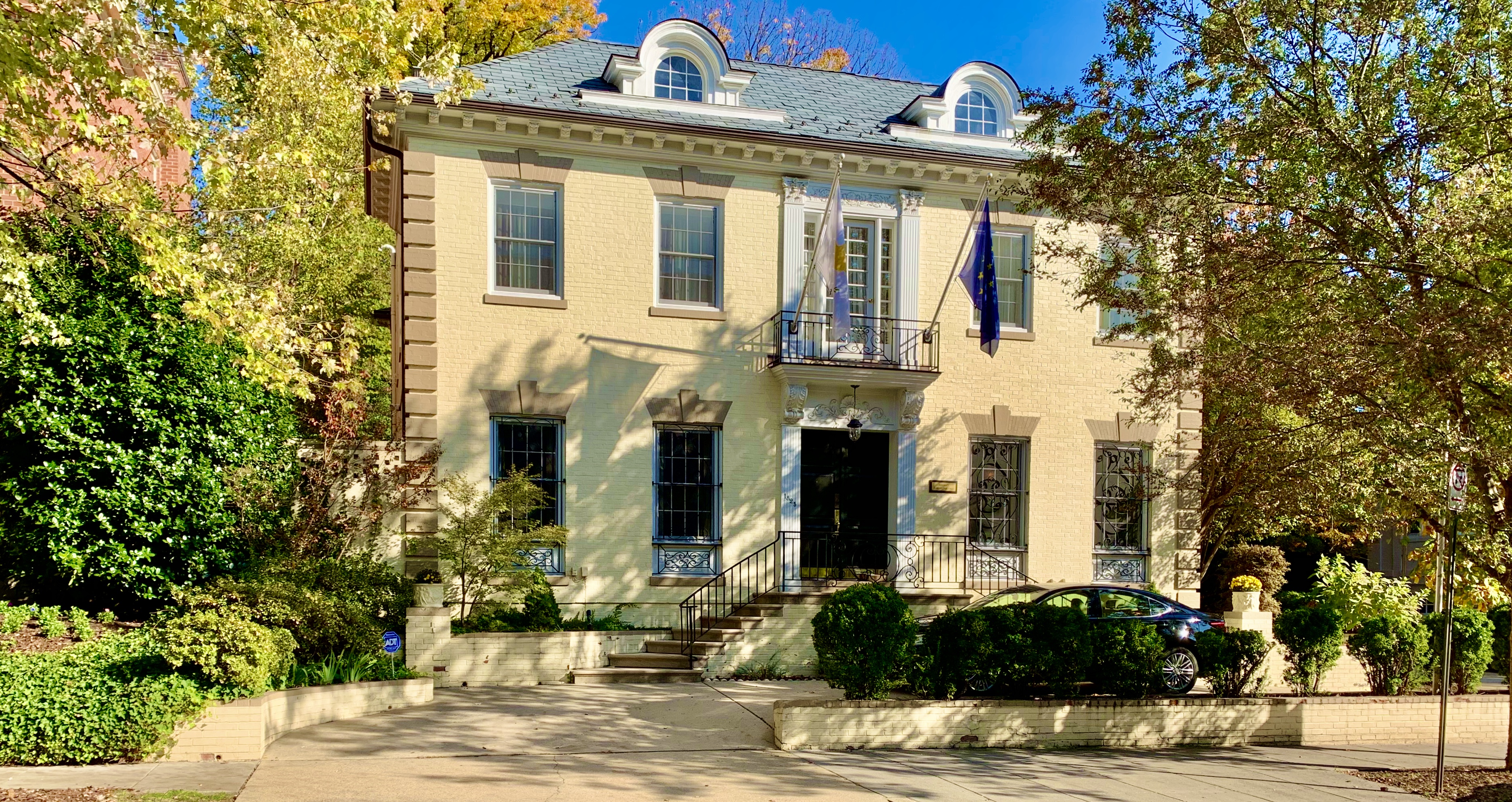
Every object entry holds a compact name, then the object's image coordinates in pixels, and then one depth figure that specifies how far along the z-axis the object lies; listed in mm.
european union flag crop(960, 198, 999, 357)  16922
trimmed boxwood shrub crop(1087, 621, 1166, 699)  12625
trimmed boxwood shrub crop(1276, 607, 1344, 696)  13594
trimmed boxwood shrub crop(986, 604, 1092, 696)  12266
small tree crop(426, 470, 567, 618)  15555
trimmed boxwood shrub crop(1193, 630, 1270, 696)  13242
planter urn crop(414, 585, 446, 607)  15023
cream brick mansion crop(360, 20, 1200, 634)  17109
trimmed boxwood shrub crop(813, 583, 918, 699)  11758
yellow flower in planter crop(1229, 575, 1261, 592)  19875
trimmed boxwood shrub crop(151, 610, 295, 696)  10289
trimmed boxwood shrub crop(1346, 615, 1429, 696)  14008
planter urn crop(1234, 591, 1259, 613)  18000
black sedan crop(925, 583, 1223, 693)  14859
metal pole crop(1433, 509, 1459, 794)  10742
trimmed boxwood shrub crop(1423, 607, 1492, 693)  14297
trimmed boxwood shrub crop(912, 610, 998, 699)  12133
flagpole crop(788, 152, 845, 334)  16734
